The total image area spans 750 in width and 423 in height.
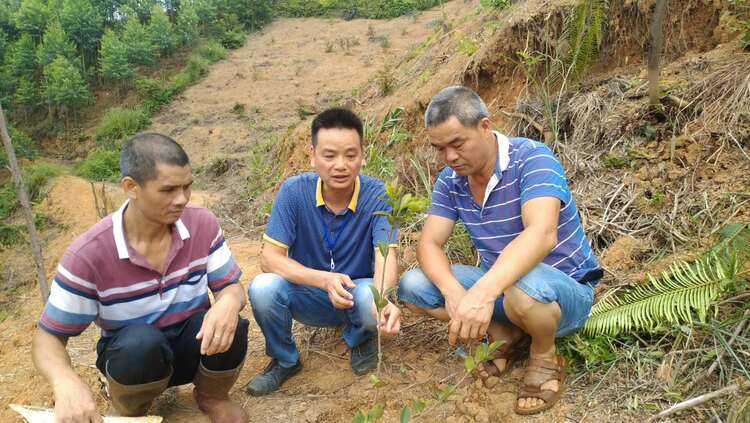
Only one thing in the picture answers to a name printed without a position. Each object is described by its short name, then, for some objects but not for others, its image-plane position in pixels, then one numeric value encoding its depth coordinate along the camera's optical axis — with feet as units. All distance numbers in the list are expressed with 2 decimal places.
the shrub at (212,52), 60.95
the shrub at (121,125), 49.29
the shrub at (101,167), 41.42
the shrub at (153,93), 52.47
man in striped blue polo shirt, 6.59
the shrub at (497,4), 19.73
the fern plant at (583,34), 12.95
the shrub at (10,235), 32.91
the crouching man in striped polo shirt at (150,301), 6.27
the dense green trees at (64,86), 51.88
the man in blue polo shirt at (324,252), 7.84
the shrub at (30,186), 37.76
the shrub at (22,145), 45.24
